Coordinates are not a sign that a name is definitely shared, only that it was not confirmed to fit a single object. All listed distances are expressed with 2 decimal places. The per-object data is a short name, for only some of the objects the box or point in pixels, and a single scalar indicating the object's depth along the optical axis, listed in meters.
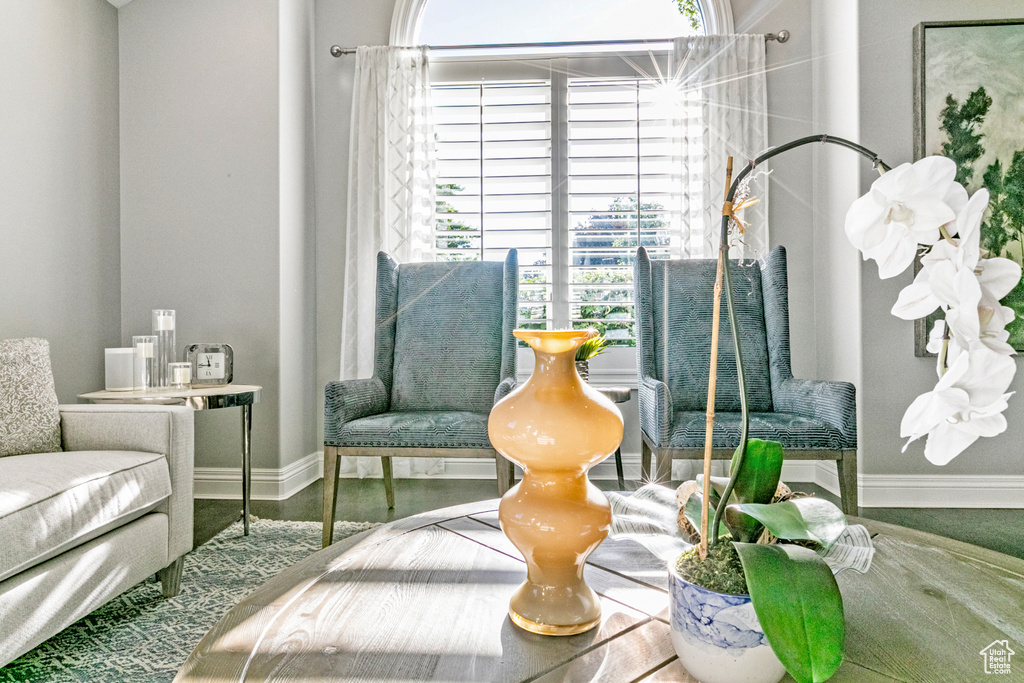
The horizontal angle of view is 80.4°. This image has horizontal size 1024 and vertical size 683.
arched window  3.46
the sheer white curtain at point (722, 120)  3.27
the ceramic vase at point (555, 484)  0.69
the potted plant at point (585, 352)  1.90
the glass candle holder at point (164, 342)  2.57
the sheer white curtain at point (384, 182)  3.36
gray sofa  1.30
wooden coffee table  0.61
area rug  1.41
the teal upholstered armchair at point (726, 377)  2.10
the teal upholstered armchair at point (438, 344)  2.52
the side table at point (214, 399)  2.18
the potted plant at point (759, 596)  0.49
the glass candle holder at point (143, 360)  2.46
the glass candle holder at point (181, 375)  2.49
